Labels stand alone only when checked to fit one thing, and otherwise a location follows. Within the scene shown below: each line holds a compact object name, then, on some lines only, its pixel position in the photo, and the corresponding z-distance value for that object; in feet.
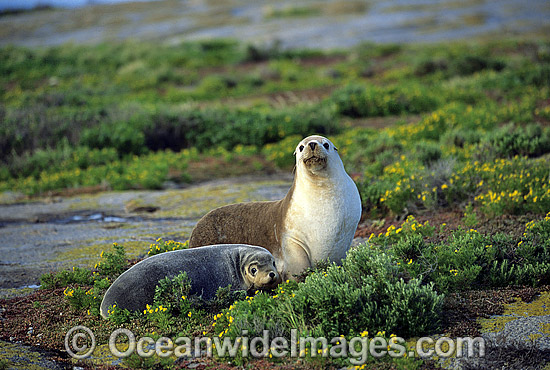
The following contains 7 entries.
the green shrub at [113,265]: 48.93
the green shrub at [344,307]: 34.96
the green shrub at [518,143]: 76.69
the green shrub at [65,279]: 48.73
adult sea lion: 41.63
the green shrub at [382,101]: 128.98
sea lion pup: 40.73
